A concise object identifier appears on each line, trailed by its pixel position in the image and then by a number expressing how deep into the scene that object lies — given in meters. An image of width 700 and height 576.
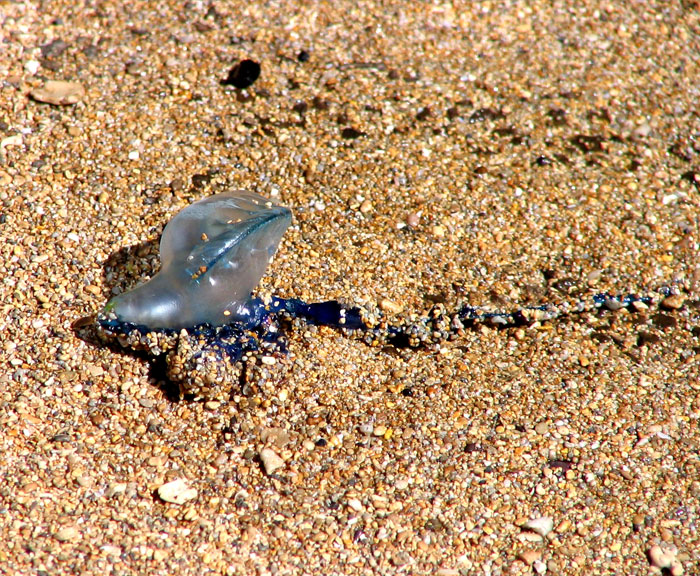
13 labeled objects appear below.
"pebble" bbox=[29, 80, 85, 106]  6.02
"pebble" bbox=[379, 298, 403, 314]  5.23
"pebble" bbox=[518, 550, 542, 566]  4.19
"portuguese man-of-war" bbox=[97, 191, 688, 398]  4.68
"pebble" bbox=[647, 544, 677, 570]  4.22
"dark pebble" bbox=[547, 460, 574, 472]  4.60
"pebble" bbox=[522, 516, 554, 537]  4.31
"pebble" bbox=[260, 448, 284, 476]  4.48
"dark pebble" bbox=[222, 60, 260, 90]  6.32
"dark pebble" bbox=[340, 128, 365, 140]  6.09
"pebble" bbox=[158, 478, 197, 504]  4.31
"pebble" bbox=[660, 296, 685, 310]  5.55
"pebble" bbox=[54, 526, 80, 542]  4.04
